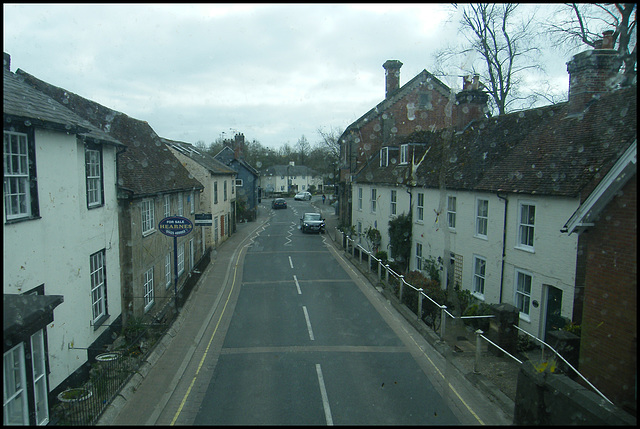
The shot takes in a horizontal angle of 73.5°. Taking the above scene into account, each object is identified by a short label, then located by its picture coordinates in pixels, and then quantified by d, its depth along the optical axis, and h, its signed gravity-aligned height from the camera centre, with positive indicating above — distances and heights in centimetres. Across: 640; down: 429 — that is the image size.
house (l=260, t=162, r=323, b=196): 10212 -127
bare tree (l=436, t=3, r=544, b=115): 2672 +719
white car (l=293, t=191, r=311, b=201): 8406 -453
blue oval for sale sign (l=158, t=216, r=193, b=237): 1381 -168
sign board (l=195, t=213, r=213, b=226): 1734 -190
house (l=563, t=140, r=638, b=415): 680 -181
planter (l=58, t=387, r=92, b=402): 748 -412
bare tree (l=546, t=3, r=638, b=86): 1652 +593
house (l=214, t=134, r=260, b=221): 4891 -61
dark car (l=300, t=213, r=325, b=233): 3750 -431
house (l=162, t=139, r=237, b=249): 2841 -99
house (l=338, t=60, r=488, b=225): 3366 +473
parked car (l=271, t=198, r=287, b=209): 6431 -456
